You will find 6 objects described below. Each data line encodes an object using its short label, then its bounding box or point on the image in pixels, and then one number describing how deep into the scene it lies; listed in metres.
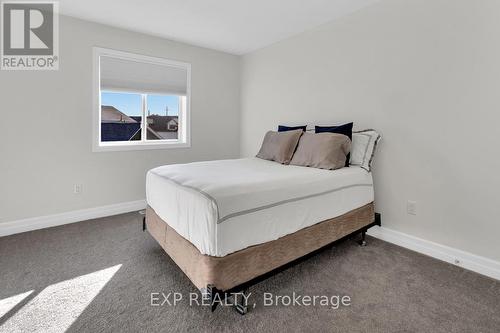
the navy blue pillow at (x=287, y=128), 3.31
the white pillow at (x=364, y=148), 2.64
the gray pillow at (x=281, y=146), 2.91
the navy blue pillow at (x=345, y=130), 2.73
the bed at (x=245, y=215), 1.54
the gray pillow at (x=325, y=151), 2.51
